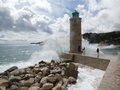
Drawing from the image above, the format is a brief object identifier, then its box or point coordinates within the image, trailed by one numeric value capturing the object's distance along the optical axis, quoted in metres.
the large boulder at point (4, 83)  3.93
